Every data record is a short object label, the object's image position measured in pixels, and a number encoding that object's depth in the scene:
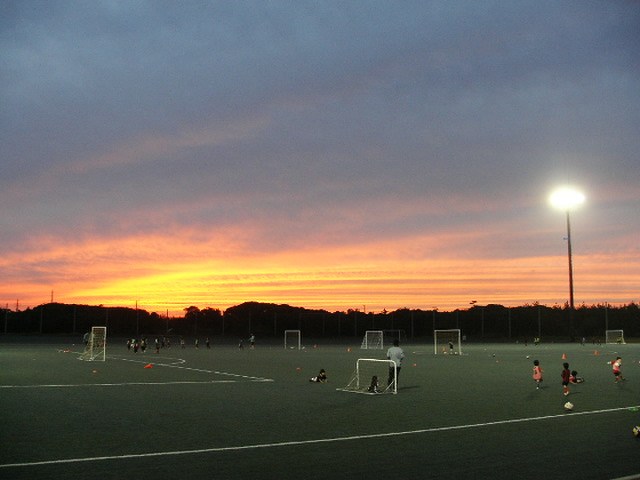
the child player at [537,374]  22.05
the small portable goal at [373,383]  20.23
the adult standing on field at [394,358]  20.92
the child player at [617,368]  23.94
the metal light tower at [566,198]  70.62
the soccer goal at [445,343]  53.59
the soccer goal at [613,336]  84.51
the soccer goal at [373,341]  68.62
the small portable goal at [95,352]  38.62
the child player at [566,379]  19.11
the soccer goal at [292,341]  68.26
